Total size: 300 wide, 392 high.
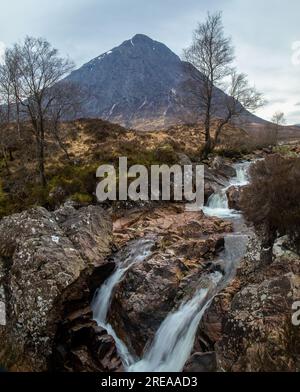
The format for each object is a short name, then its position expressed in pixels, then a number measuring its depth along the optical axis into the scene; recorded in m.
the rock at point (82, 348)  9.24
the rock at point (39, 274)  9.08
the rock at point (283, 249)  8.70
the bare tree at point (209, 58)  26.86
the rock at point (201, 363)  7.80
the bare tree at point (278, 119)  51.44
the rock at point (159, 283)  9.90
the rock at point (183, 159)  21.42
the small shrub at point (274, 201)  8.81
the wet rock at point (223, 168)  22.55
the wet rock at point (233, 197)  16.95
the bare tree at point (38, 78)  20.67
